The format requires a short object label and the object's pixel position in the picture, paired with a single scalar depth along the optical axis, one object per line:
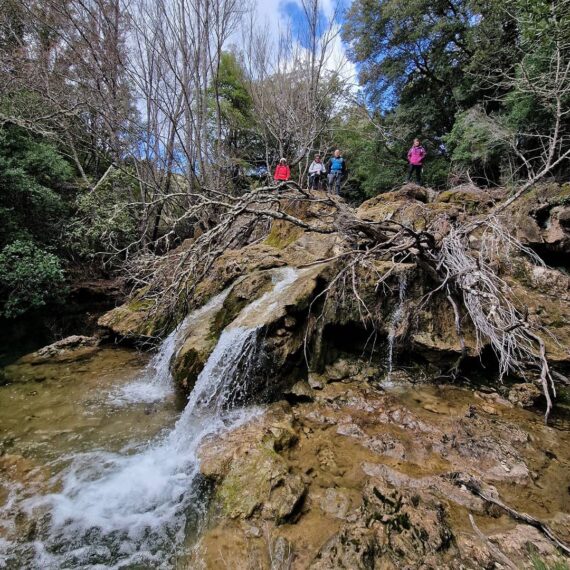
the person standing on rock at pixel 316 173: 9.28
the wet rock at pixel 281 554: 2.29
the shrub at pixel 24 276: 6.54
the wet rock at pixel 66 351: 5.79
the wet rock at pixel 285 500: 2.64
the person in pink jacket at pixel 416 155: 8.76
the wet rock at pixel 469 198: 7.11
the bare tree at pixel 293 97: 11.05
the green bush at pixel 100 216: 8.21
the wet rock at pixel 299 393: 4.28
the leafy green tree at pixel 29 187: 6.84
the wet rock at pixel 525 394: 4.00
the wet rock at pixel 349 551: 2.19
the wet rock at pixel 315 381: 4.43
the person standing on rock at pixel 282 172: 8.48
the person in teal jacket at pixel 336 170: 9.17
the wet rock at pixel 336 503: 2.67
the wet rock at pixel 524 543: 2.18
